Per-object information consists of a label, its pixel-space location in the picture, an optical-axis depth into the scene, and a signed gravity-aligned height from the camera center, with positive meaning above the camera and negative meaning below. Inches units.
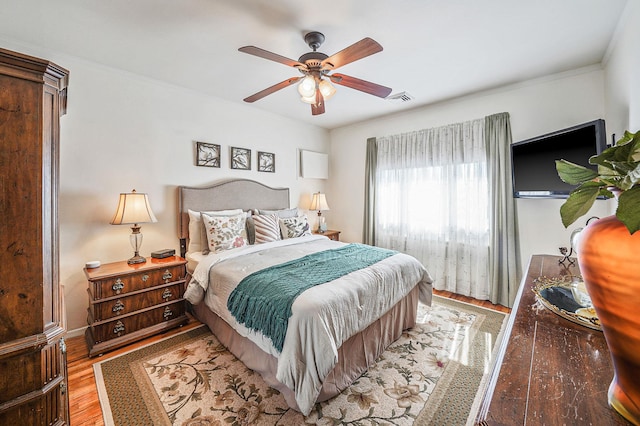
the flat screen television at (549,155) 78.7 +20.6
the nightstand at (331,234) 174.9 -13.0
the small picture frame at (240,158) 143.8 +32.4
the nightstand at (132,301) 87.8 -31.1
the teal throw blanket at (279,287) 65.5 -20.4
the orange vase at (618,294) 21.2 -7.1
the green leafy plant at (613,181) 20.4 +2.9
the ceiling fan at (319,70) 70.9 +44.3
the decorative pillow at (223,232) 114.7 -7.7
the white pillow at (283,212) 147.3 +1.8
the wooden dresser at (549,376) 23.8 -18.3
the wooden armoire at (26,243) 37.4 -4.0
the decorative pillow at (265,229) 130.4 -7.1
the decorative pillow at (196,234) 119.1 -8.5
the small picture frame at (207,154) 130.2 +31.5
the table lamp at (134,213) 97.5 +1.2
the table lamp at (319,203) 175.9 +7.7
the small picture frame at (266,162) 156.3 +32.9
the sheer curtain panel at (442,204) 129.5 +5.9
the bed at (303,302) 60.8 -26.1
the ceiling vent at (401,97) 130.5 +60.8
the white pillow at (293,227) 141.0 -6.7
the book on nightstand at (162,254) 106.6 -15.6
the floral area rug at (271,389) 63.4 -48.5
